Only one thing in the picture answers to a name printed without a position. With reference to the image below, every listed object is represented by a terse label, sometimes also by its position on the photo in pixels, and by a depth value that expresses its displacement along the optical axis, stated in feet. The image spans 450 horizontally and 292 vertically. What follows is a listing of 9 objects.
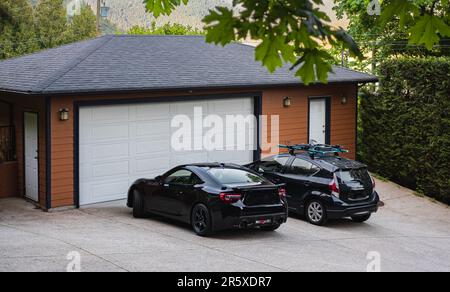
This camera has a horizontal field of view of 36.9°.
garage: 51.83
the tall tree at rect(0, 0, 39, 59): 152.35
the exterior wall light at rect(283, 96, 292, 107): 66.59
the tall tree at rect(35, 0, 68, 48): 164.01
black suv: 48.06
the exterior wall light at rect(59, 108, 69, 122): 51.16
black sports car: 41.27
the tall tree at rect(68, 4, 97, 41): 167.84
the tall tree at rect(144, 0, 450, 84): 14.75
